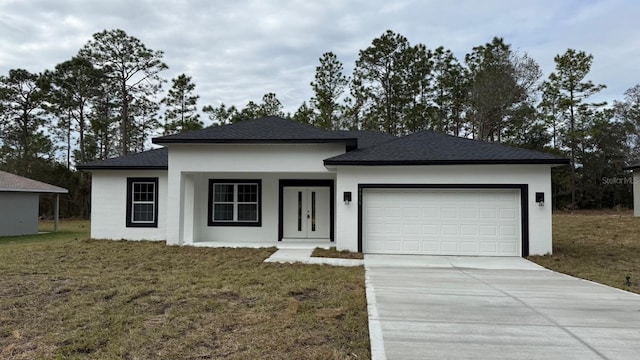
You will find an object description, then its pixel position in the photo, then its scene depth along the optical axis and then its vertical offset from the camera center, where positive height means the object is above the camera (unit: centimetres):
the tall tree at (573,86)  2934 +850
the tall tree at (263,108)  3378 +756
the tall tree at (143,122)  3338 +648
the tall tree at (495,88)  2902 +806
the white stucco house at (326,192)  1105 +20
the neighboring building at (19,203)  1892 -29
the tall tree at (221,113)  3375 +715
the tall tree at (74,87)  3134 +879
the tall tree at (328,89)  3005 +827
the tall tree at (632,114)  3525 +759
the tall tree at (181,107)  3259 +750
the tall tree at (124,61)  3061 +1061
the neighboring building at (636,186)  2151 +75
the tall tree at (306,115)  3102 +647
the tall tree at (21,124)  3188 +610
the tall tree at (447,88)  3097 +854
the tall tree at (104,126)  3273 +591
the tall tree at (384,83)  3017 +878
